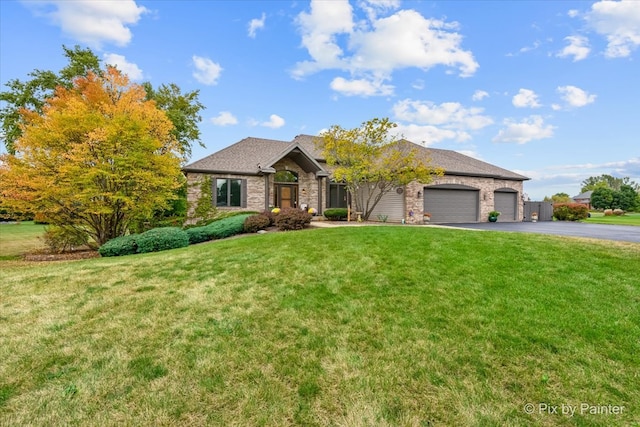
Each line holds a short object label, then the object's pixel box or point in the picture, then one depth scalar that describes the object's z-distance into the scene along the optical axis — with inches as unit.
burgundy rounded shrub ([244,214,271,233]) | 519.2
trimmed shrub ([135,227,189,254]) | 429.4
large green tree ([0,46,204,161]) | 774.5
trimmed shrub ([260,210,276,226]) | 546.0
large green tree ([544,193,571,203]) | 2382.6
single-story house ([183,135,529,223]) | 681.6
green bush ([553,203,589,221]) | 889.8
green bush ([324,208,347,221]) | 691.4
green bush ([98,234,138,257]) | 425.1
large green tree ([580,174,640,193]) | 3144.7
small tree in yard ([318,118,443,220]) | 629.0
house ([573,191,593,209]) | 2493.8
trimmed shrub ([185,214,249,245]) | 487.5
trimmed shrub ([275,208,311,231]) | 500.7
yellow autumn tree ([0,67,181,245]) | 426.9
